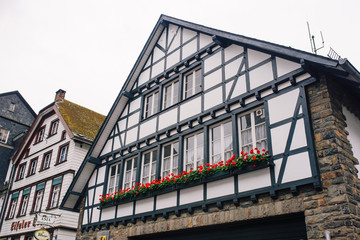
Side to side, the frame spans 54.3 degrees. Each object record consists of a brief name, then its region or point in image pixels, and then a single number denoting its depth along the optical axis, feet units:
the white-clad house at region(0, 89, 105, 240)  65.05
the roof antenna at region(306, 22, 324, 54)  45.14
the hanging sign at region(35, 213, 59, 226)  47.70
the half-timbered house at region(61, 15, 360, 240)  26.89
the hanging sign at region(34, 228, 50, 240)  46.78
